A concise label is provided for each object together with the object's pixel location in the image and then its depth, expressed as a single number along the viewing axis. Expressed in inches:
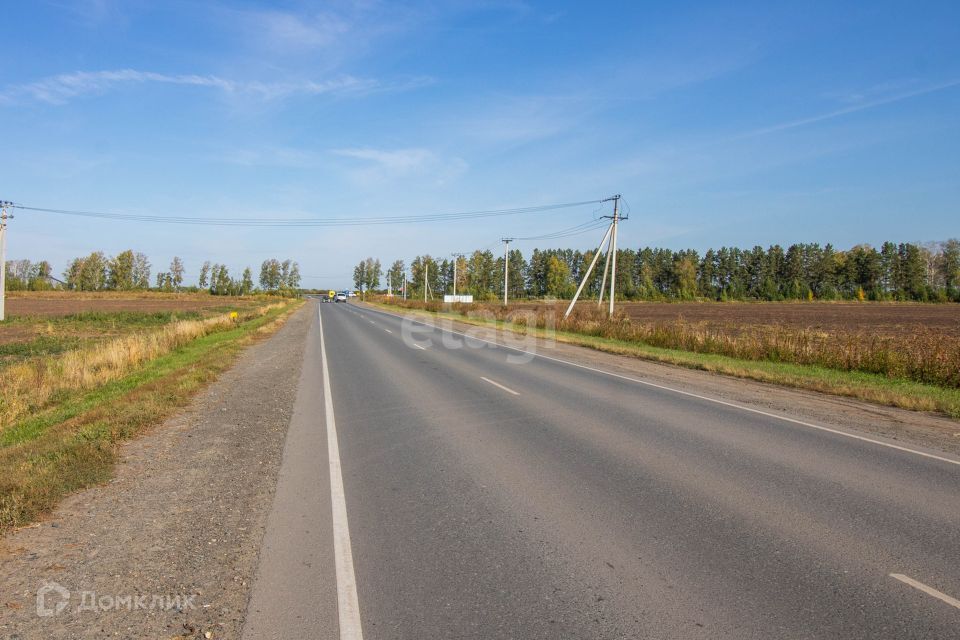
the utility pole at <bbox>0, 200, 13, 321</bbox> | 1578.5
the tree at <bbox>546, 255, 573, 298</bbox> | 5748.0
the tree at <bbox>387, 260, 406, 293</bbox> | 6820.4
